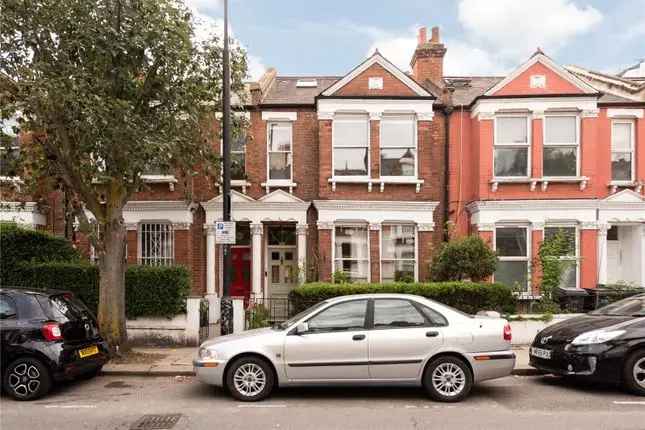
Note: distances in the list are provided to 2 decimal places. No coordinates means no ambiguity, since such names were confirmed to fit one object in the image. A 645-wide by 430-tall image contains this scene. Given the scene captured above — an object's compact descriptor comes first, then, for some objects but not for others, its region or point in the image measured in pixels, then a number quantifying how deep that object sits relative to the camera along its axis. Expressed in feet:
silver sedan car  22.72
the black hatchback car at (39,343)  23.50
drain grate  19.73
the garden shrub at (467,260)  40.88
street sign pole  31.45
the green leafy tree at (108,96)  28.07
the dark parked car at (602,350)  23.89
